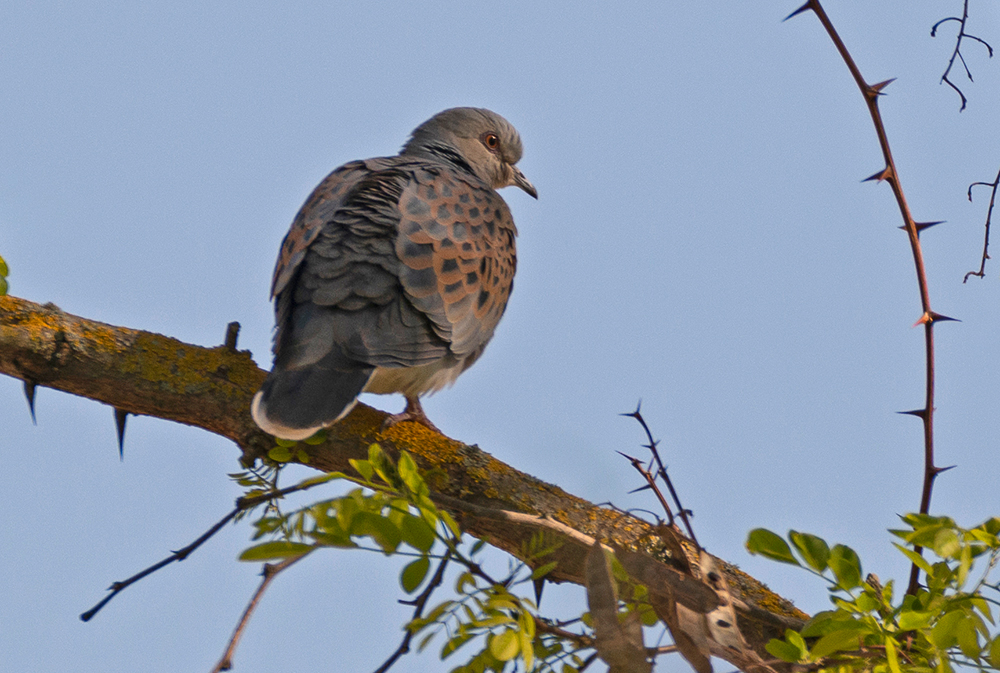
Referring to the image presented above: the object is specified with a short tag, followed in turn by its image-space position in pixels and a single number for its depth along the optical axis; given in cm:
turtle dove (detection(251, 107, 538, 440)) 650
